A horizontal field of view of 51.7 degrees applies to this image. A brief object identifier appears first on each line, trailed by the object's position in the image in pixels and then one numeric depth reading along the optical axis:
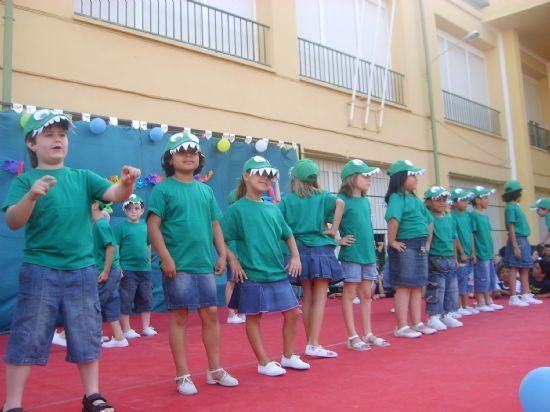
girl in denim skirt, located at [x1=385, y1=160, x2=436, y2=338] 5.57
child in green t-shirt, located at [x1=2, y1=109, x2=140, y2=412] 2.80
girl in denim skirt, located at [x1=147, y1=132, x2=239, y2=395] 3.49
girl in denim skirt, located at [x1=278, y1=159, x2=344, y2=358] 4.50
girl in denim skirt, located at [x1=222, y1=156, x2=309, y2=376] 3.94
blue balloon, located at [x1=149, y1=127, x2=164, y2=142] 7.94
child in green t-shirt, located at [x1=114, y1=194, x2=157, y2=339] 6.21
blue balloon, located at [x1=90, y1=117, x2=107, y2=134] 7.31
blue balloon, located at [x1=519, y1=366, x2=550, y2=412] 2.39
